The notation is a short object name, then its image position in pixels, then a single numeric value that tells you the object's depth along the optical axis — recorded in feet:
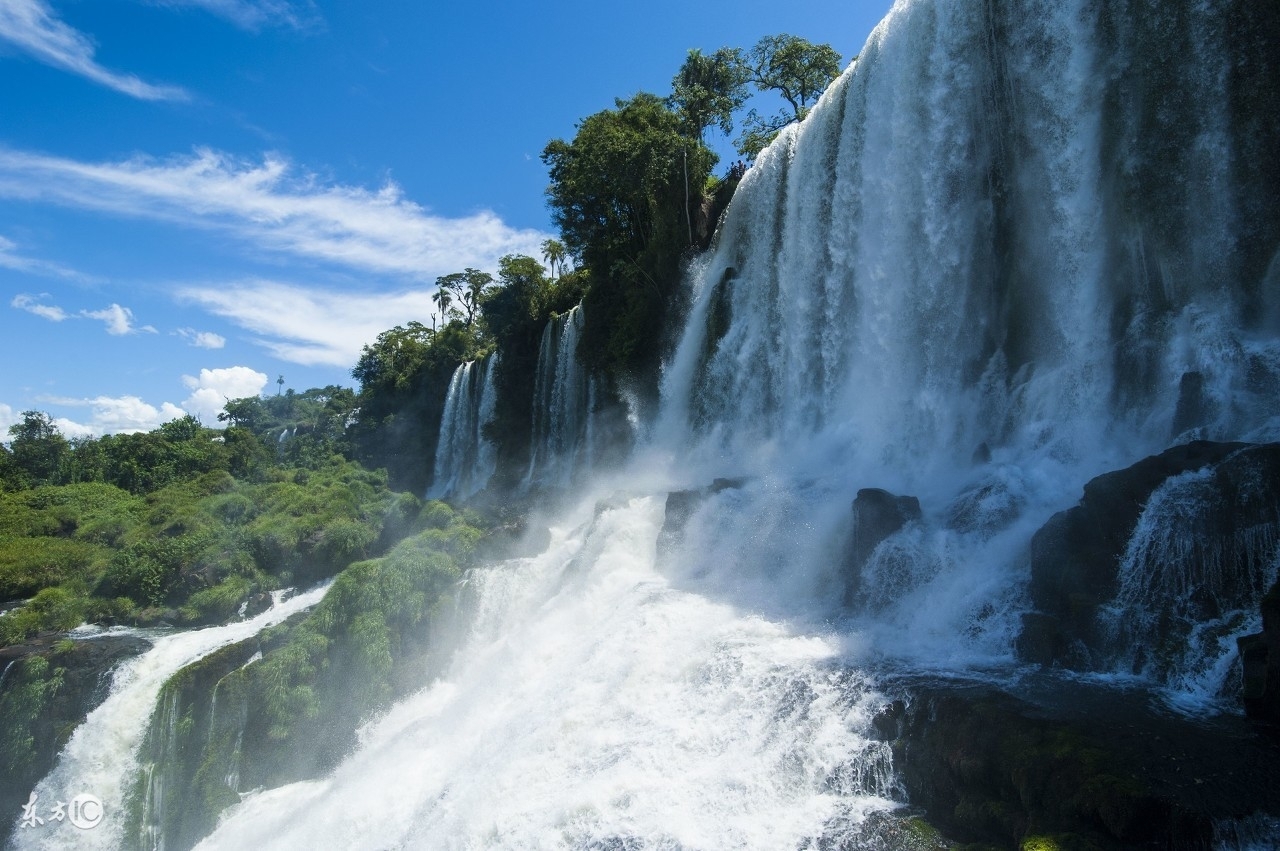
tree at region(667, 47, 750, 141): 90.48
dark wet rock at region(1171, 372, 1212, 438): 34.63
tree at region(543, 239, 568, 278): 141.90
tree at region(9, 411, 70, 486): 126.00
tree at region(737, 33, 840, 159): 99.81
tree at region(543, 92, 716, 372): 82.38
